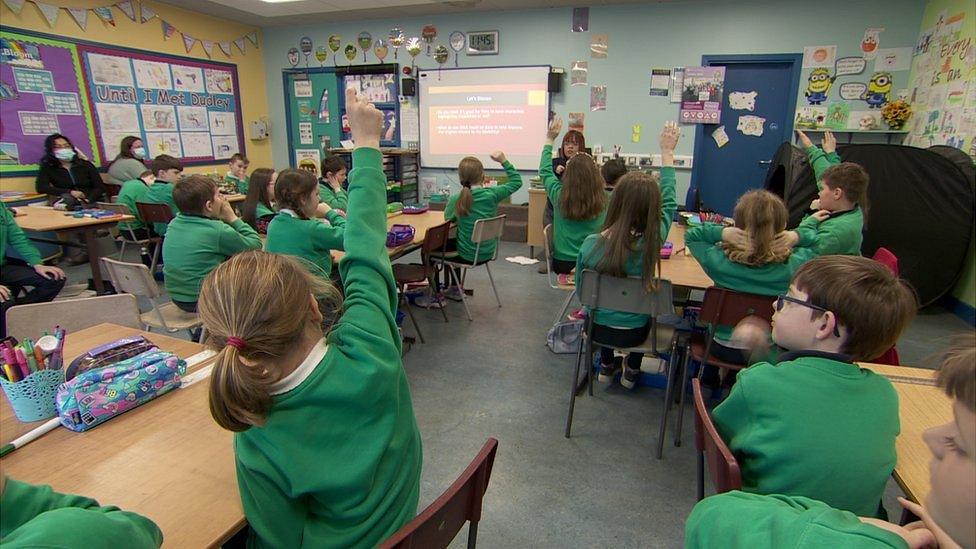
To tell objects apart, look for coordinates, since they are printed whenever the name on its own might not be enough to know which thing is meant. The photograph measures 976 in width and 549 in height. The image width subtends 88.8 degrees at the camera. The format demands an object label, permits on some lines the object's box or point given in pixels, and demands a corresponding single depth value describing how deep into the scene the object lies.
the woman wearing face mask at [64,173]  4.95
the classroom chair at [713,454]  0.98
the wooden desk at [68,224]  3.66
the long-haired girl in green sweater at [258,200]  3.60
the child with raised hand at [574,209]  3.18
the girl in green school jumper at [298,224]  2.58
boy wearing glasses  1.00
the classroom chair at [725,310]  2.01
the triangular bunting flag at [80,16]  5.18
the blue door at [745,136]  5.44
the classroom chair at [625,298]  2.22
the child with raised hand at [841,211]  2.44
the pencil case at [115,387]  1.17
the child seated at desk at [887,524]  0.54
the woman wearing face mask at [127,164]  5.47
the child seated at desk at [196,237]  2.51
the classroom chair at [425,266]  3.35
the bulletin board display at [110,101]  4.85
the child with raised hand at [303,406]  0.81
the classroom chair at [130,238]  4.41
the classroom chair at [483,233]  3.53
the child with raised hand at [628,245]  2.27
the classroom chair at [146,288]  2.56
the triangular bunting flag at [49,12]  4.91
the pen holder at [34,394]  1.16
